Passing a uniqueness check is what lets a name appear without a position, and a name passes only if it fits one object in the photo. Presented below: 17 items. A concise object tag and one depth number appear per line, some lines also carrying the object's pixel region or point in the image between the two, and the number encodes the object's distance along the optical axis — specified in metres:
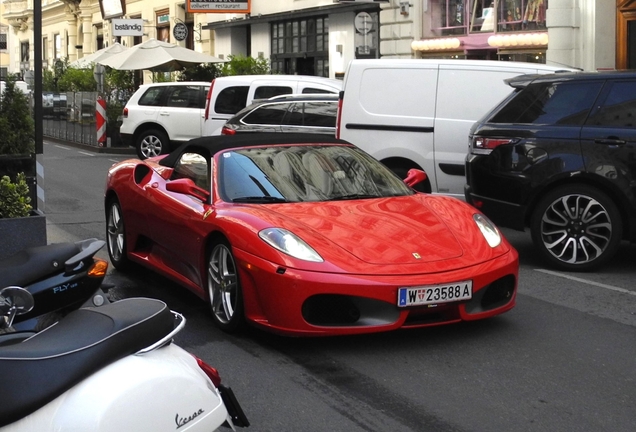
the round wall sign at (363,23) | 21.17
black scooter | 4.83
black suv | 8.56
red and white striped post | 24.95
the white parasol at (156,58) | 26.61
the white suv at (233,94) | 18.73
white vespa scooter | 2.99
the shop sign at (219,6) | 29.91
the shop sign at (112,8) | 30.59
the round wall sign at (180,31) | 34.91
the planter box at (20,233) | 7.68
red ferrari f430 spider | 5.98
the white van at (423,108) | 11.56
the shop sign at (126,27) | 27.52
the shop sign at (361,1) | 25.61
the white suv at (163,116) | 21.80
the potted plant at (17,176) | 7.73
